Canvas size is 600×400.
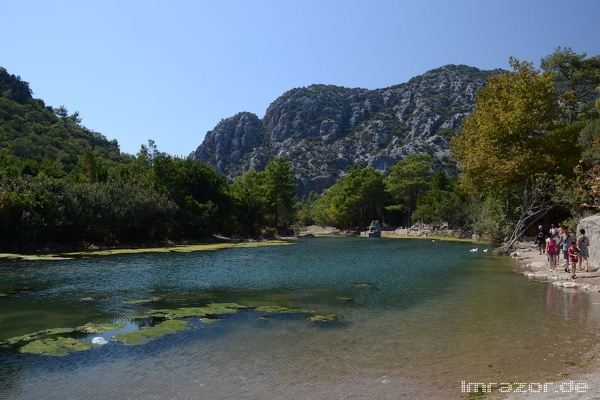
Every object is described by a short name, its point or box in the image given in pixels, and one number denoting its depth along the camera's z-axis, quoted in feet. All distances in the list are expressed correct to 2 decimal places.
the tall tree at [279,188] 283.79
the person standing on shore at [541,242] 112.88
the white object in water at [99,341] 37.55
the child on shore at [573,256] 66.69
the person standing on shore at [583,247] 67.76
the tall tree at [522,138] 118.42
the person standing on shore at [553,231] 89.78
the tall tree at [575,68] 172.14
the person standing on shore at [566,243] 73.33
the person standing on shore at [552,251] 76.74
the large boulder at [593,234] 72.13
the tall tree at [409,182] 322.34
